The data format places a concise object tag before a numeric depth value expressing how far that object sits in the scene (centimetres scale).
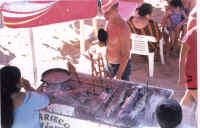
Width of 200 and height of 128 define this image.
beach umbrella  296
